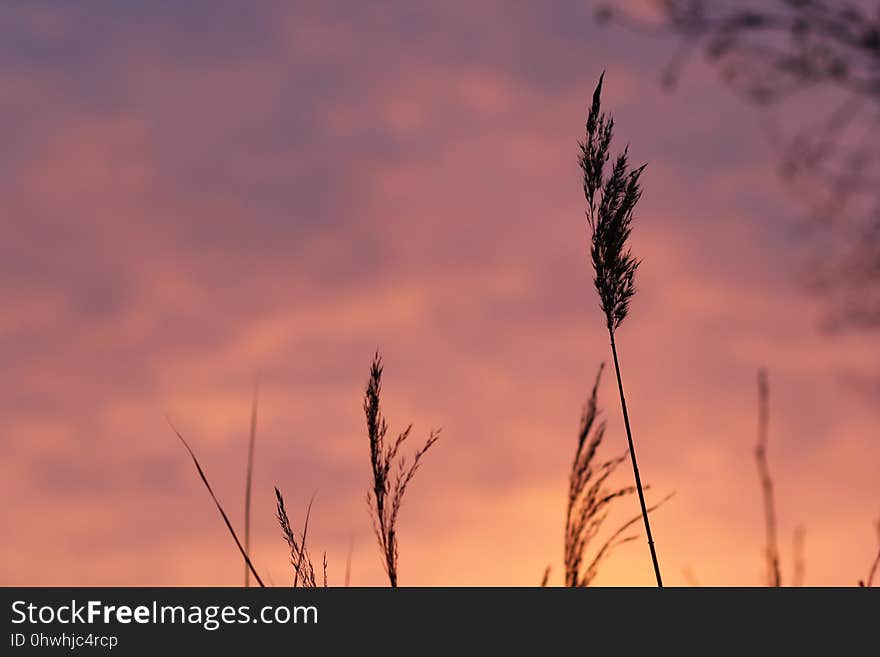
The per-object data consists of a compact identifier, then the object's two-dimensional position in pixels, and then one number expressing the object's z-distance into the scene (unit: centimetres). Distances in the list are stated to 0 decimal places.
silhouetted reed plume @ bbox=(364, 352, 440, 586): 552
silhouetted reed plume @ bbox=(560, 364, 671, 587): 556
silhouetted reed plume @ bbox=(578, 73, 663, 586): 612
